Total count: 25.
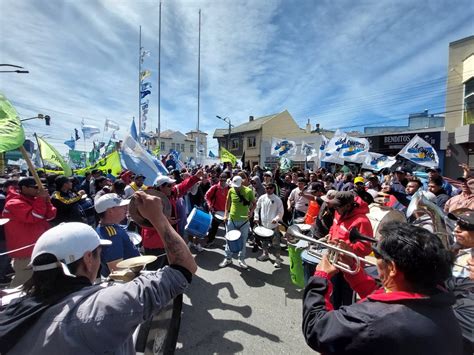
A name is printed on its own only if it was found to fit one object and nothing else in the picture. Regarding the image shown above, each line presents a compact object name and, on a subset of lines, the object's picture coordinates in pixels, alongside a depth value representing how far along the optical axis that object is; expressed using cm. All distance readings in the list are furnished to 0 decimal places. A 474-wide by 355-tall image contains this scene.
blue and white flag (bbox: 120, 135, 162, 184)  599
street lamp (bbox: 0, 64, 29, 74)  1015
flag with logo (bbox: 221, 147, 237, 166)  1451
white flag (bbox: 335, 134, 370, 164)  1227
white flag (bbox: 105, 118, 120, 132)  1941
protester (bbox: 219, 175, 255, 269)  566
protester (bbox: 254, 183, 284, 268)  585
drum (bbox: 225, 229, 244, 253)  537
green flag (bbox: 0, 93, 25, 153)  296
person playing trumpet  110
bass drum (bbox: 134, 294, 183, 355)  196
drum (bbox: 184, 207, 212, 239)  476
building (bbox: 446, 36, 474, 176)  1559
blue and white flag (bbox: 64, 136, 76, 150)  2400
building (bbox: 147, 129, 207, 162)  6469
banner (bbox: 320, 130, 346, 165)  1266
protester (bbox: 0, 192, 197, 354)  104
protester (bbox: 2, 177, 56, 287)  363
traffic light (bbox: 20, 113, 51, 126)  2066
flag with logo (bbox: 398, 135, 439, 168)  995
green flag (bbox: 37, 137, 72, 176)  717
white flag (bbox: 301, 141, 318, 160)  1658
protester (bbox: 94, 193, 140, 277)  269
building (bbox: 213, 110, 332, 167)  3222
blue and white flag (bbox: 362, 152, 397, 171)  1232
